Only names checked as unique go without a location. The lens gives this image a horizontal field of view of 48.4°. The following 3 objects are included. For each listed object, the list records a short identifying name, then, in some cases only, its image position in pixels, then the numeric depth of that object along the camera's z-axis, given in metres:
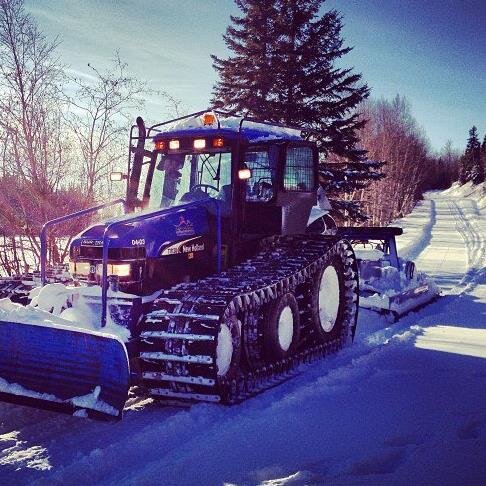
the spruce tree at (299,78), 17.69
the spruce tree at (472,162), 79.12
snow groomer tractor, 4.63
